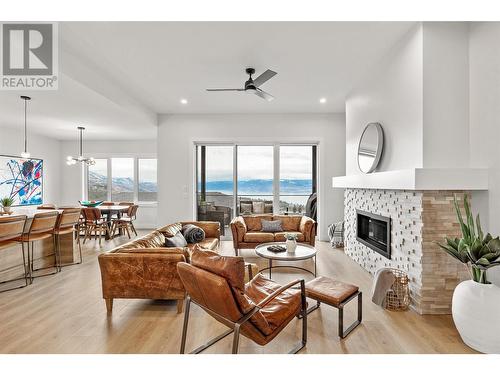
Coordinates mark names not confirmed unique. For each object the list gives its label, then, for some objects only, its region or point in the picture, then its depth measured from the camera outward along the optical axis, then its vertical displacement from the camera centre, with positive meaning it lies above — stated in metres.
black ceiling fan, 3.21 +1.34
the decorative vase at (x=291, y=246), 3.47 -0.80
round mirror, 3.37 +0.53
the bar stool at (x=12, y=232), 3.08 -0.55
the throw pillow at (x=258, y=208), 6.10 -0.52
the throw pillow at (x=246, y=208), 6.11 -0.52
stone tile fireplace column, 2.55 -0.66
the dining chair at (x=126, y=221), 6.26 -0.84
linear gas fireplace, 3.23 -0.66
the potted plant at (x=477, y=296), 1.97 -0.86
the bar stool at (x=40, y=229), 3.49 -0.59
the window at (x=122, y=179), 8.13 +0.22
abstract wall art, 6.34 +0.17
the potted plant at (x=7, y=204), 3.85 -0.27
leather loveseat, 4.50 -0.86
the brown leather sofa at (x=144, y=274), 2.54 -0.86
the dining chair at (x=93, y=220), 5.79 -0.75
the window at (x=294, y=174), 6.09 +0.28
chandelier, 6.41 +0.66
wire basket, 2.70 -1.14
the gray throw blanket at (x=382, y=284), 2.72 -1.04
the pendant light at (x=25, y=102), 4.17 +1.43
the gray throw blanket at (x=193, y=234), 4.02 -0.74
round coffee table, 3.26 -0.88
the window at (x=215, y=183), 6.12 +0.07
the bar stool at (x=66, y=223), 3.98 -0.57
